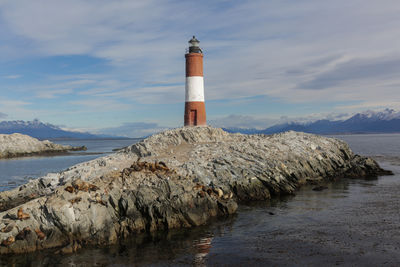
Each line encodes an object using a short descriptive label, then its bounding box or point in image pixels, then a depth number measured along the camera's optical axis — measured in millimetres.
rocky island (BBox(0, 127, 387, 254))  17391
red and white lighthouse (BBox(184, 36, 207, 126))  39719
